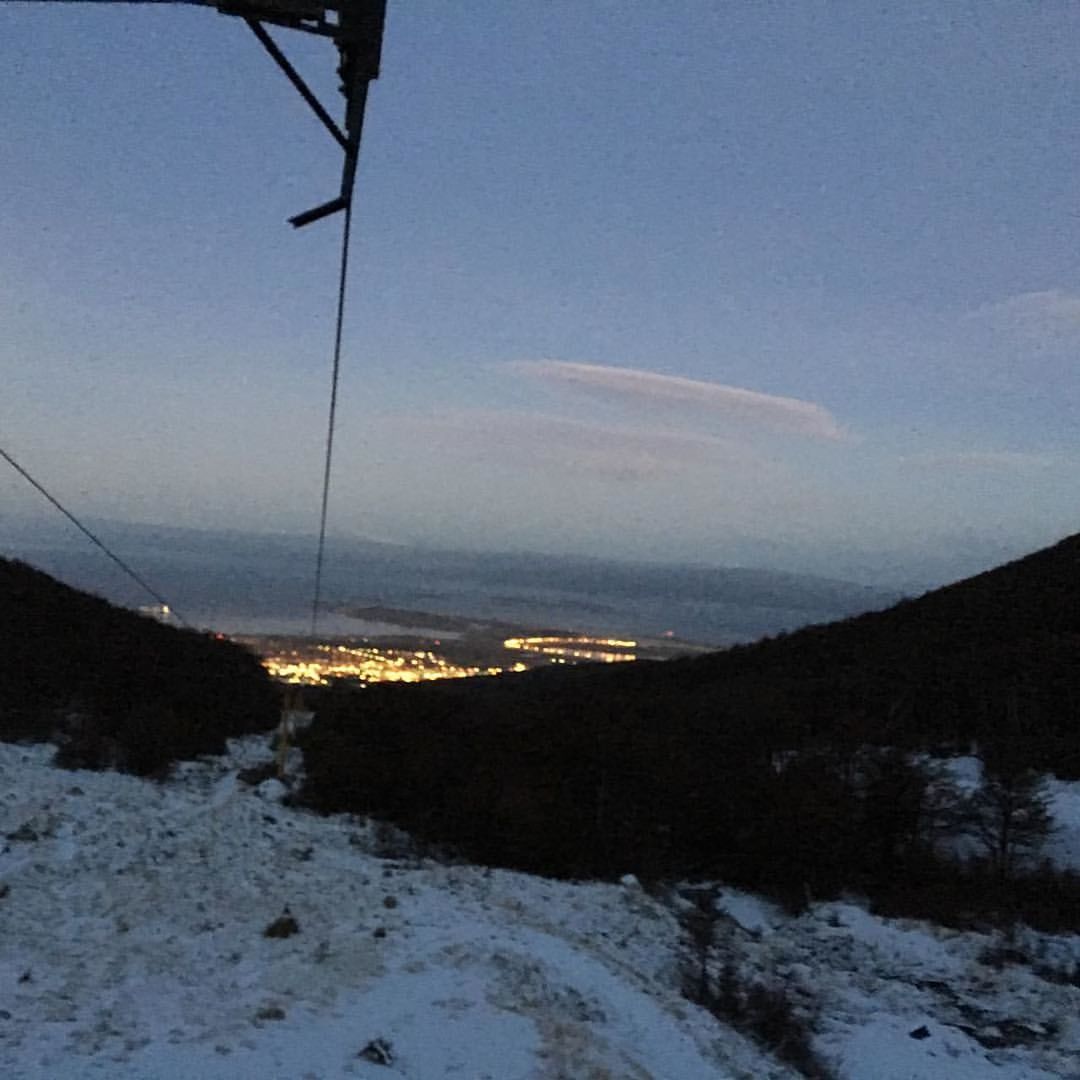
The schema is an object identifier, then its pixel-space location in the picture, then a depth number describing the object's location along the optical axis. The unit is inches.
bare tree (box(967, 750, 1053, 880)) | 765.3
